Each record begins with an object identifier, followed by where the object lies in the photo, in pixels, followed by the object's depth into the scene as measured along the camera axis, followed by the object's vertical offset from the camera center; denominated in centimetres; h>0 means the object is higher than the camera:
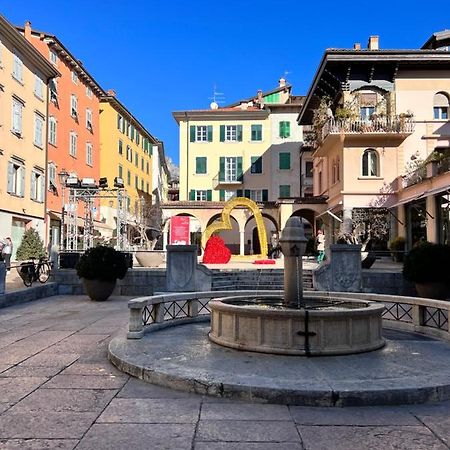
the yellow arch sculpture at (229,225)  2466 +144
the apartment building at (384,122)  2706 +734
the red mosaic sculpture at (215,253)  2353 -22
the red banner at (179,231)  2750 +103
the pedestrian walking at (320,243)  2442 +31
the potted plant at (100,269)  1365 -61
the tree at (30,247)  2586 +8
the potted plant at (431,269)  1272 -56
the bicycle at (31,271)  1509 -76
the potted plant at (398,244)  2592 +27
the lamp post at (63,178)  2149 +326
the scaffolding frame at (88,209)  2114 +188
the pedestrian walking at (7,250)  1934 -6
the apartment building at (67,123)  3300 +988
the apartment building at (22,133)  2620 +702
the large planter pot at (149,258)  1927 -38
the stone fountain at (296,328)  642 -112
